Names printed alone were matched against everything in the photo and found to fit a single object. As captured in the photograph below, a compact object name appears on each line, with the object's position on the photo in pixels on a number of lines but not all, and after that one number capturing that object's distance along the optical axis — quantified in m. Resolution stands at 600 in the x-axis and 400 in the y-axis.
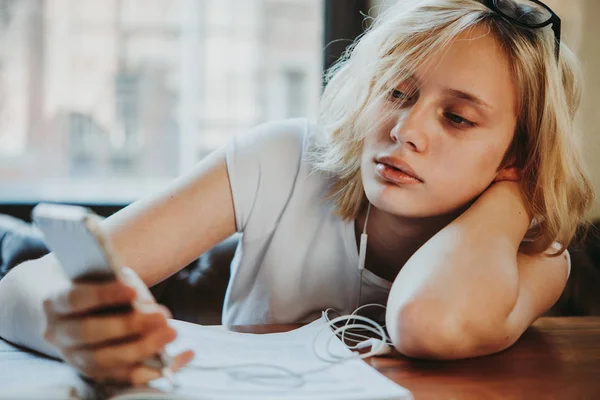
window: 2.43
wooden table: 0.83
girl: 1.00
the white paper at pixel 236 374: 0.70
